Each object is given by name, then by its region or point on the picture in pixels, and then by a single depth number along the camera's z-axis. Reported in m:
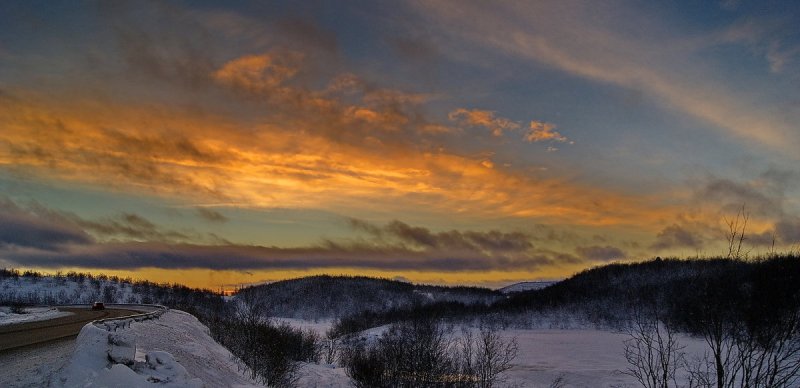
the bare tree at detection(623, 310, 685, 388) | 13.00
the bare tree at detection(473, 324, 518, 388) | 45.79
